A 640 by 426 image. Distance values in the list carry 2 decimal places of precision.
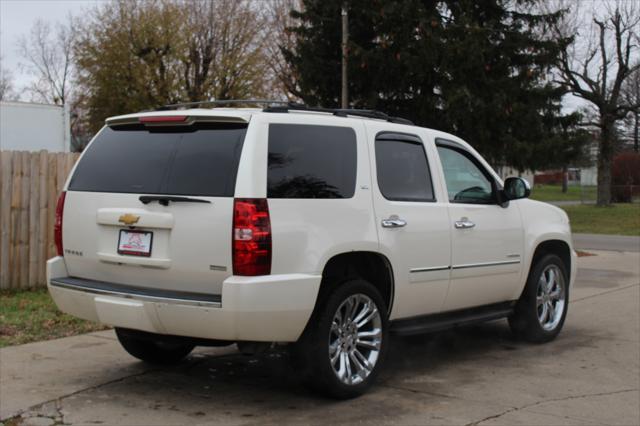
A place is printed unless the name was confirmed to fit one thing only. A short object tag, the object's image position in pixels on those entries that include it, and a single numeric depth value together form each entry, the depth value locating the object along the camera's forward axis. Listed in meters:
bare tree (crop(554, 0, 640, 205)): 36.62
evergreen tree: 23.59
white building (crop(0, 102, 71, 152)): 16.50
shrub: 39.53
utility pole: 24.44
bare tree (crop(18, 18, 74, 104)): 64.12
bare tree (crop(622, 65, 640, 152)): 37.71
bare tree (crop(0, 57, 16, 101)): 69.81
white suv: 5.20
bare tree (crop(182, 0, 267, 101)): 39.09
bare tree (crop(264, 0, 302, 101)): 40.91
